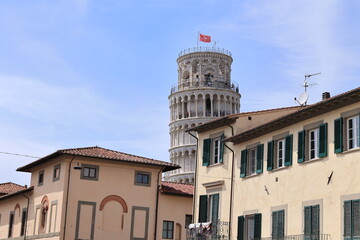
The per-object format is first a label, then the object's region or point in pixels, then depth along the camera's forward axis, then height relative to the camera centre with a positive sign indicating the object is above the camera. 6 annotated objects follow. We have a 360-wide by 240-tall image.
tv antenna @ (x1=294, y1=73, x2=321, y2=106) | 36.31 +9.55
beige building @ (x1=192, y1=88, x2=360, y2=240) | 26.79 +4.85
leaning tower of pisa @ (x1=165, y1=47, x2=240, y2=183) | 108.75 +28.28
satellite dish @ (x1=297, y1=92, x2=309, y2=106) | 36.28 +9.56
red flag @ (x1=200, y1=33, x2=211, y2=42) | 112.57 +38.48
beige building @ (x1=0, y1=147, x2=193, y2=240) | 44.88 +4.97
